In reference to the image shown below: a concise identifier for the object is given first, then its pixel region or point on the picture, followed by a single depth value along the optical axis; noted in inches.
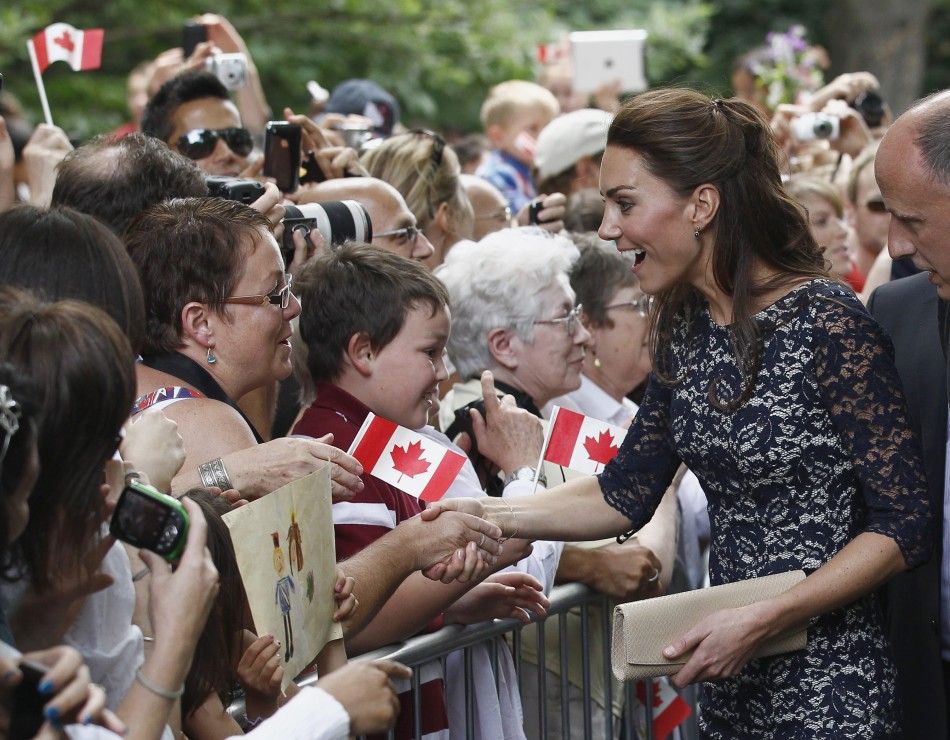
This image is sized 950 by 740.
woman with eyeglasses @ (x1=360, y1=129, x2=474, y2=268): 219.1
